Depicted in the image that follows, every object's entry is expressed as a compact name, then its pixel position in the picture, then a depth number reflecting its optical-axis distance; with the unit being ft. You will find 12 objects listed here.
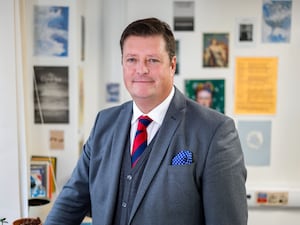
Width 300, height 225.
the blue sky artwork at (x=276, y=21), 7.30
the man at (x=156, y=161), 3.69
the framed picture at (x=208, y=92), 7.52
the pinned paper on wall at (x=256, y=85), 7.42
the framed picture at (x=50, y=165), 7.07
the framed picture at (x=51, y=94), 6.97
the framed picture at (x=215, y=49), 7.39
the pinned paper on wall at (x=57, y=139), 7.23
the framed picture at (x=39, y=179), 6.92
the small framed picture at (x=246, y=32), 7.34
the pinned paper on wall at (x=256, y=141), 7.61
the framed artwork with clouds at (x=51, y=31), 6.87
